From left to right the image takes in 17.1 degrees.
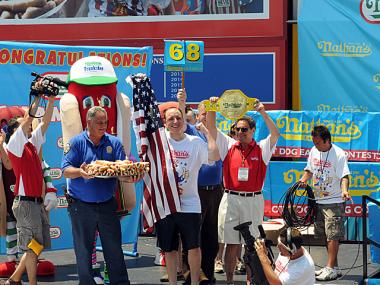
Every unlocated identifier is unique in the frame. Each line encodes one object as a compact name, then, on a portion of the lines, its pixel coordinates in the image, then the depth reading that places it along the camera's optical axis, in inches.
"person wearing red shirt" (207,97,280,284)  507.4
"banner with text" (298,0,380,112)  743.2
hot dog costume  481.5
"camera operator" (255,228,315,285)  387.1
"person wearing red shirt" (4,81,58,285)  483.4
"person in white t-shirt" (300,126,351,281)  560.3
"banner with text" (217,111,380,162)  698.1
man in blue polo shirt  446.9
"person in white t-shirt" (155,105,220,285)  476.0
